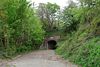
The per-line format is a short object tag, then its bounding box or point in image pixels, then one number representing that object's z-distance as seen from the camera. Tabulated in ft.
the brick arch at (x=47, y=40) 99.73
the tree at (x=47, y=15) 105.45
